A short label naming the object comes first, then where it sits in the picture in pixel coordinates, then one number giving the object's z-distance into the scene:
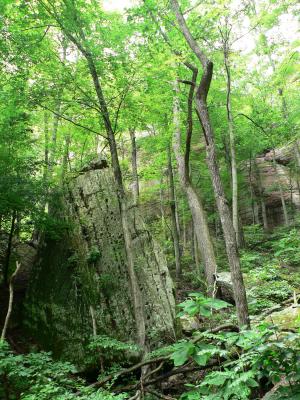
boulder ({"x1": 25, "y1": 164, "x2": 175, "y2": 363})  7.49
